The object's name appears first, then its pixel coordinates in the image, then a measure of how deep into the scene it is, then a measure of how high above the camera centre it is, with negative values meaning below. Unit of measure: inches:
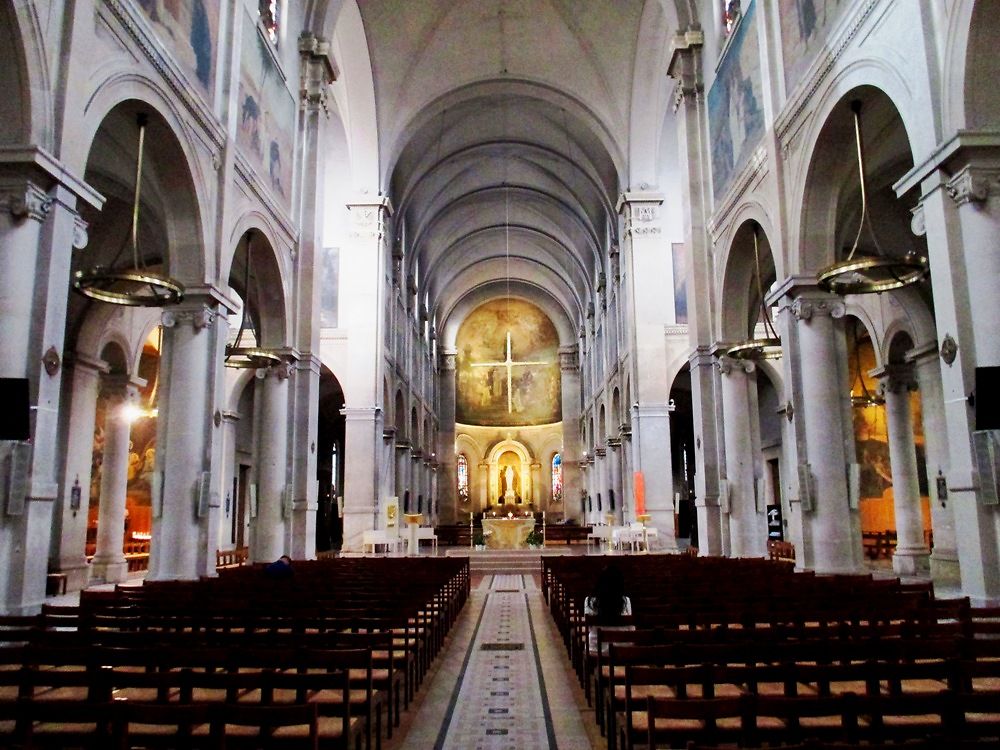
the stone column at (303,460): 650.8 +50.0
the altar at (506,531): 1141.7 -19.4
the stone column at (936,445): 587.5 +52.0
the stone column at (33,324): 285.9 +74.4
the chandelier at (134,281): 364.5 +115.9
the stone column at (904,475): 645.3 +30.9
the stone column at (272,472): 611.8 +37.8
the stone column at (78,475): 623.2 +38.3
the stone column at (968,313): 296.4 +76.3
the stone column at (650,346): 984.9 +215.3
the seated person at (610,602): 275.7 -30.5
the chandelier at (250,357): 539.8 +114.4
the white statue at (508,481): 1936.5 +88.6
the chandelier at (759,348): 530.0 +115.7
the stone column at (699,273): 658.8 +209.8
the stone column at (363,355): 964.0 +205.7
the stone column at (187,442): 452.8 +47.5
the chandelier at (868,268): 365.4 +117.4
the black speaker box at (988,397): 280.7 +40.7
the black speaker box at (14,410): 270.7 +39.3
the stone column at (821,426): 458.6 +52.0
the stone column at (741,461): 611.5 +41.7
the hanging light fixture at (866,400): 669.3 +97.6
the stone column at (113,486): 660.1 +31.4
